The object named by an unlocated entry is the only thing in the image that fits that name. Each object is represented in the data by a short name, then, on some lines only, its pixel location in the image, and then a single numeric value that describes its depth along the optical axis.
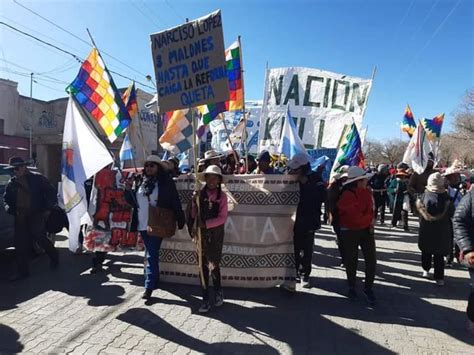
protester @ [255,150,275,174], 5.72
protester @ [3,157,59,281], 5.82
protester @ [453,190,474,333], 3.54
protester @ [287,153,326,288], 5.09
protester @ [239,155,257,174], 7.19
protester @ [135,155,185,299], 4.82
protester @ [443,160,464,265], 6.20
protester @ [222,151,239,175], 7.22
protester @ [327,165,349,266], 5.11
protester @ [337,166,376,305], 4.77
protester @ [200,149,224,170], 6.15
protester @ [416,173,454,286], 5.50
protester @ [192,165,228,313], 4.50
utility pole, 26.93
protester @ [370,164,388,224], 11.36
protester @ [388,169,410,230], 10.52
